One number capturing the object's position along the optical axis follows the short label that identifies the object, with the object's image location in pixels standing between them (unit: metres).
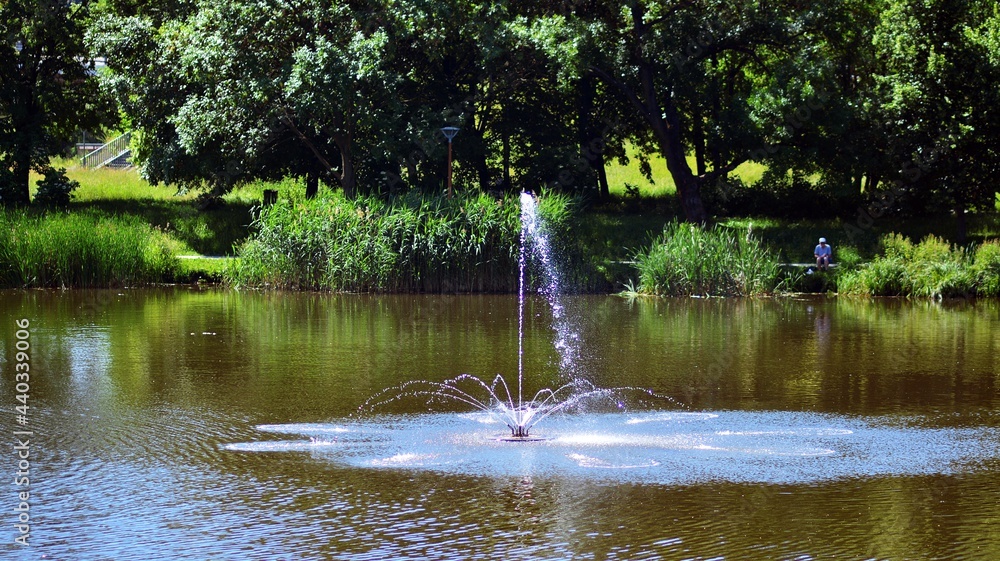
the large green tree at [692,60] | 32.31
